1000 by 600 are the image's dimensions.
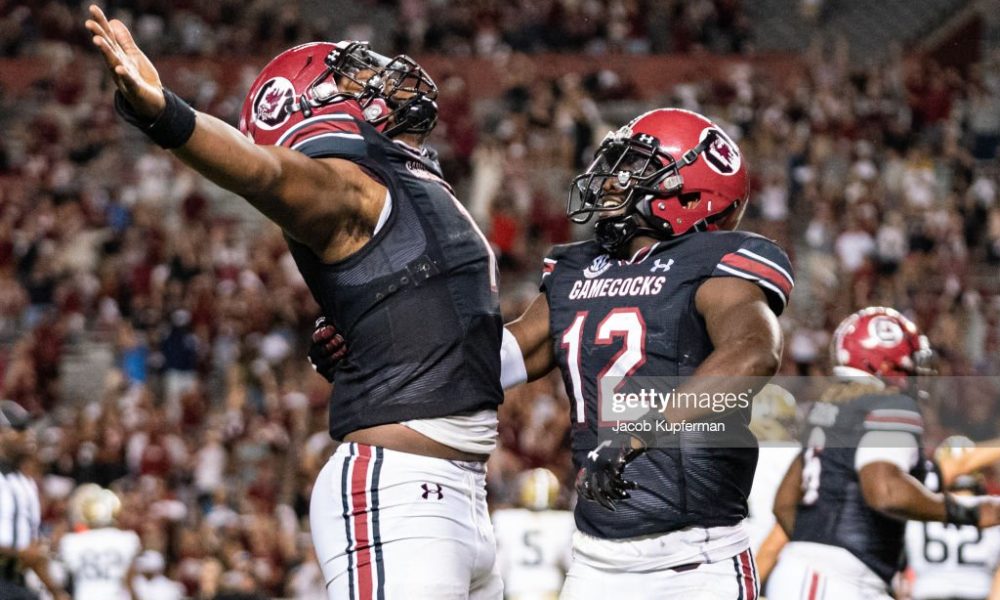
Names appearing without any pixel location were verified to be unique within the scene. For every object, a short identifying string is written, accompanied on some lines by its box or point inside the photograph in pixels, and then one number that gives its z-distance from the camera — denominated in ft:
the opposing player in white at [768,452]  46.80
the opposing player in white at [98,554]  70.69
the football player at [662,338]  24.44
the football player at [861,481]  32.27
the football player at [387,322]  22.53
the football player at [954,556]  44.24
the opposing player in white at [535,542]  63.82
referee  49.96
